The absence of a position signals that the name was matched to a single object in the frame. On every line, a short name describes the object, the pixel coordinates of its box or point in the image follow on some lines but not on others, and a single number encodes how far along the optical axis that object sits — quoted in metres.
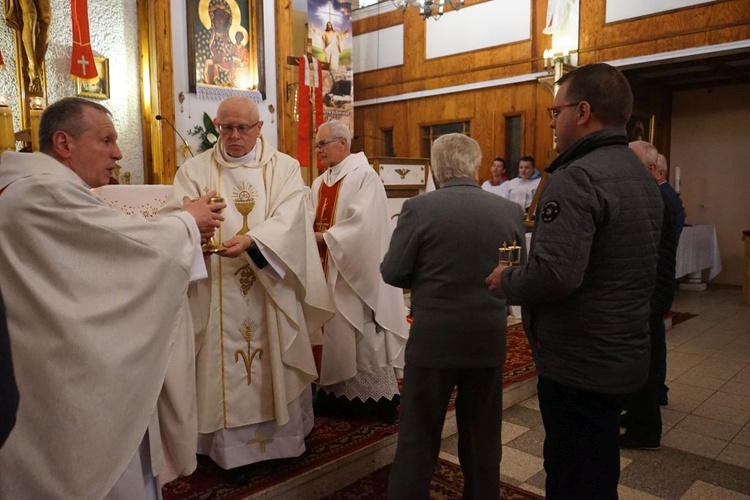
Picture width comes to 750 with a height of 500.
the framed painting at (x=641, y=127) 9.38
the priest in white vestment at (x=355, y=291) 3.41
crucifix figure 5.14
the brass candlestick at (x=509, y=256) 2.04
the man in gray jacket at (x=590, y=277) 1.78
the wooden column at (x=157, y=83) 6.16
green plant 6.55
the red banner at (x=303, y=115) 6.71
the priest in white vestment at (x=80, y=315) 1.67
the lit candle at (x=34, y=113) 4.30
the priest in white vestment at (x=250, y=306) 2.78
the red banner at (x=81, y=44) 5.35
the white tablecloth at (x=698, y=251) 8.17
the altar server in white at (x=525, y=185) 8.66
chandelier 8.84
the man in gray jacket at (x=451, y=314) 2.26
